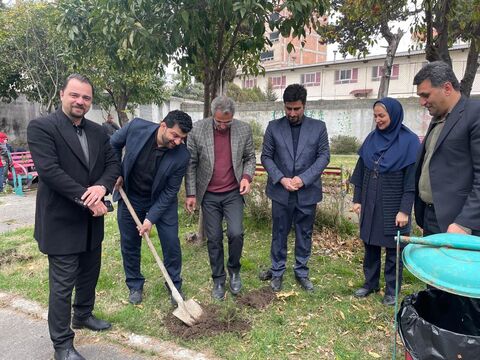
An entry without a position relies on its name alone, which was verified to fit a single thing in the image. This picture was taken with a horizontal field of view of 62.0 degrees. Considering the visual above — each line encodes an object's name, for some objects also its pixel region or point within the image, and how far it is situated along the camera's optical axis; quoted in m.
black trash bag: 1.79
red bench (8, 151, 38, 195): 9.53
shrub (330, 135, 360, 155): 18.91
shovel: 3.15
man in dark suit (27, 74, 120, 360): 2.59
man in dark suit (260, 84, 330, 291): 3.59
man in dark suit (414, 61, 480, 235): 2.39
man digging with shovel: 3.29
